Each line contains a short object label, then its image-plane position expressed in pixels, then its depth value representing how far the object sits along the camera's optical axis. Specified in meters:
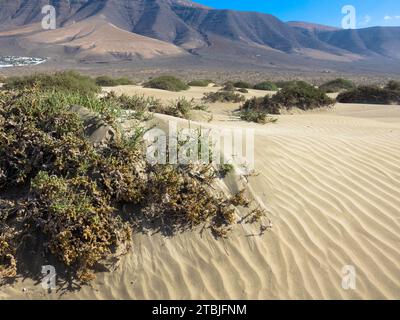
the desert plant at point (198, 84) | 22.41
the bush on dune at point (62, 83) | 10.30
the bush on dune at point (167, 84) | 18.38
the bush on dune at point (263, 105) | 12.61
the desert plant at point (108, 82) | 19.64
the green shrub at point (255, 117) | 9.74
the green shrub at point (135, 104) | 5.39
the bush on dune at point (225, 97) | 14.58
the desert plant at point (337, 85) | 21.16
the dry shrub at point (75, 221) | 3.96
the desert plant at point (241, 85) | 21.70
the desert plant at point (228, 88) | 18.03
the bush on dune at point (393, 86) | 16.40
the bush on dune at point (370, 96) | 15.80
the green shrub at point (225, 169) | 4.92
